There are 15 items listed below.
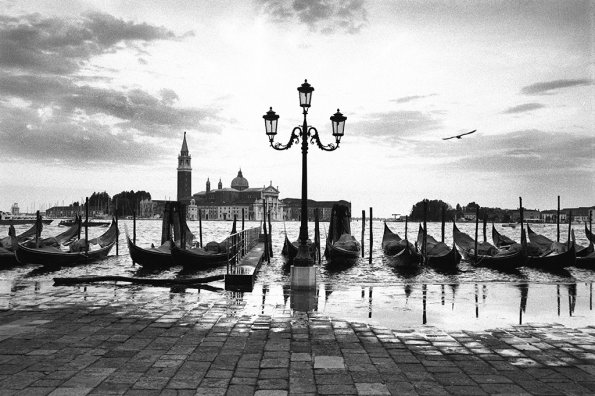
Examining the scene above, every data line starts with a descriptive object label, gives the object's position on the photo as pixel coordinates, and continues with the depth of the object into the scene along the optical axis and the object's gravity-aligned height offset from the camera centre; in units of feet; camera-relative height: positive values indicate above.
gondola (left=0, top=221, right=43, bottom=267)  72.50 -5.99
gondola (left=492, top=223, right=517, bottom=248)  102.01 -5.33
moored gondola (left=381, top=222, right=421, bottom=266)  75.10 -6.12
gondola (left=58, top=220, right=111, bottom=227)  368.89 -10.42
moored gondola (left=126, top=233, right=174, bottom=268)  70.79 -6.38
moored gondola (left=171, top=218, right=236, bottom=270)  66.95 -6.18
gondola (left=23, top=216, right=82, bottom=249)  84.48 -5.13
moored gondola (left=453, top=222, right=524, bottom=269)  68.33 -5.93
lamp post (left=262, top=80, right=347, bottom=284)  36.37 +5.67
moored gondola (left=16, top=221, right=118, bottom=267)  68.18 -6.43
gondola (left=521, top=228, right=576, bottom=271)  66.95 -6.01
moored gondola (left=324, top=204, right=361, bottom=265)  81.41 -5.07
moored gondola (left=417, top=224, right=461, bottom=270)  71.92 -6.17
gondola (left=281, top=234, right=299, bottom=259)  75.81 -5.52
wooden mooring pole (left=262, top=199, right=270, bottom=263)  79.15 -5.91
